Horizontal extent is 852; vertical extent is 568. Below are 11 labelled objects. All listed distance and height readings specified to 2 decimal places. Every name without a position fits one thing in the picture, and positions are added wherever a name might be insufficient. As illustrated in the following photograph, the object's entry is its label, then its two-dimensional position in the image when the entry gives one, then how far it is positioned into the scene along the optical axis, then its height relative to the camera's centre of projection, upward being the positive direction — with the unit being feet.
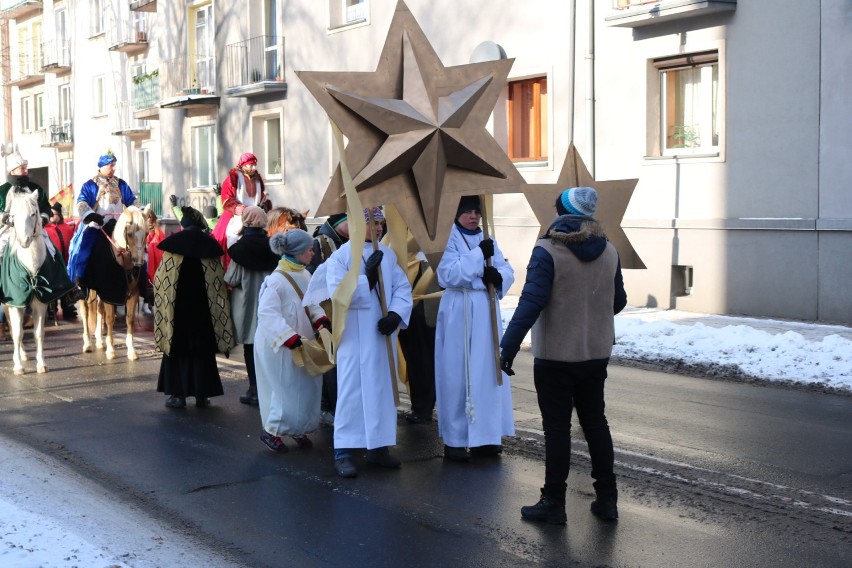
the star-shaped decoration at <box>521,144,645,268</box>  29.99 +0.33
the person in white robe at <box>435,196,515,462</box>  26.22 -3.31
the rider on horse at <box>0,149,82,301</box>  42.70 -0.20
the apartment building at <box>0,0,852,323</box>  54.75 +5.42
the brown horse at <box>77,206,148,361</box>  46.70 -2.47
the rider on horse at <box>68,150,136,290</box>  47.75 +0.62
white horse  42.06 -1.28
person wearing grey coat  33.65 -1.74
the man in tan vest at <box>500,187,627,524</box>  21.06 -2.36
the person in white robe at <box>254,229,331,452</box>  27.94 -3.65
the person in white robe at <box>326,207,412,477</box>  25.66 -3.58
